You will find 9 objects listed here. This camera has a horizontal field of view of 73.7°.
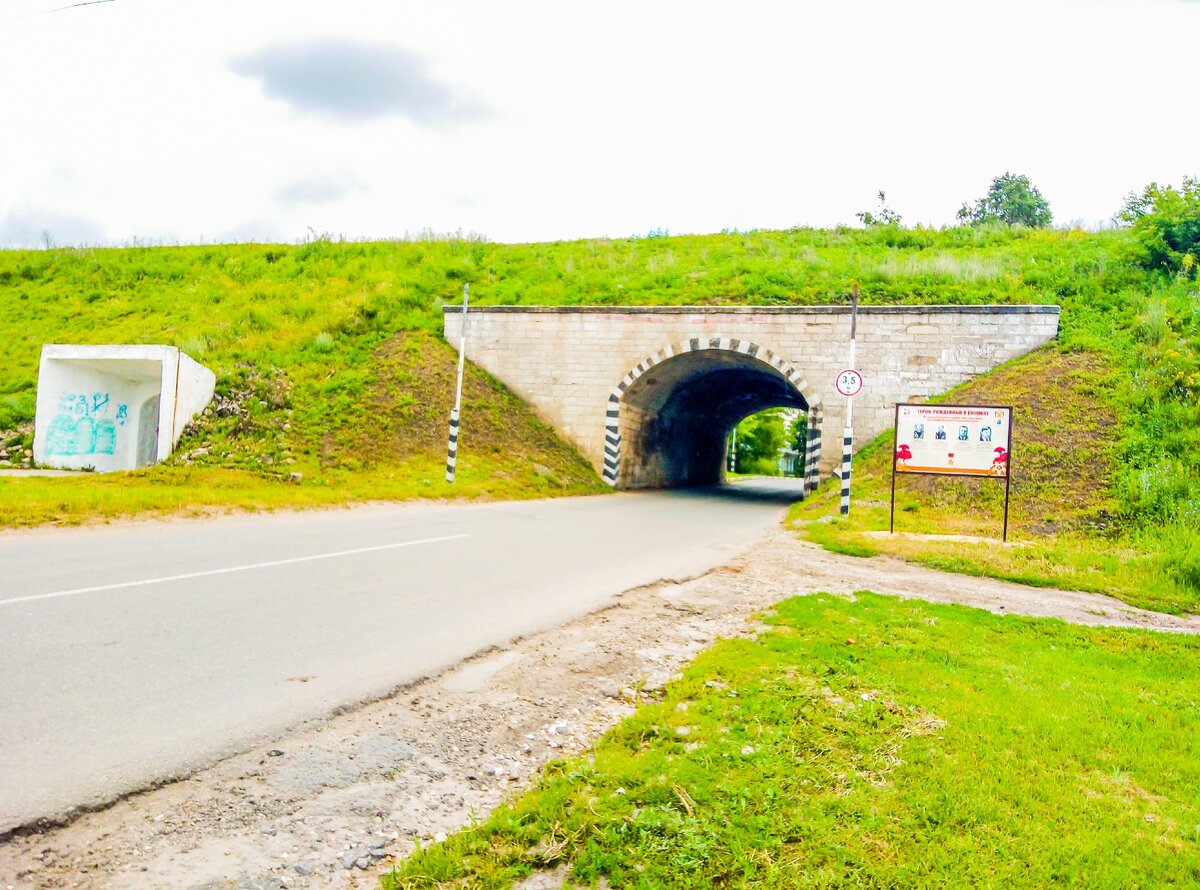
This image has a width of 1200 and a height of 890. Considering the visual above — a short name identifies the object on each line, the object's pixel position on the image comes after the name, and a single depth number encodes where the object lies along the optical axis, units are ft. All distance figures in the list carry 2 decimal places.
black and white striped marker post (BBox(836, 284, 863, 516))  49.55
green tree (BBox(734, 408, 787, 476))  181.16
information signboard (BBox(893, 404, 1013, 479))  41.37
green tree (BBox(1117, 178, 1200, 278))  71.82
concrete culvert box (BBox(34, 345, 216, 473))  60.29
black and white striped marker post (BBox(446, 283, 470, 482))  60.64
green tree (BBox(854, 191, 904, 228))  142.31
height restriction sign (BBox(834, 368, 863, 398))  50.57
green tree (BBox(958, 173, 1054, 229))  211.61
